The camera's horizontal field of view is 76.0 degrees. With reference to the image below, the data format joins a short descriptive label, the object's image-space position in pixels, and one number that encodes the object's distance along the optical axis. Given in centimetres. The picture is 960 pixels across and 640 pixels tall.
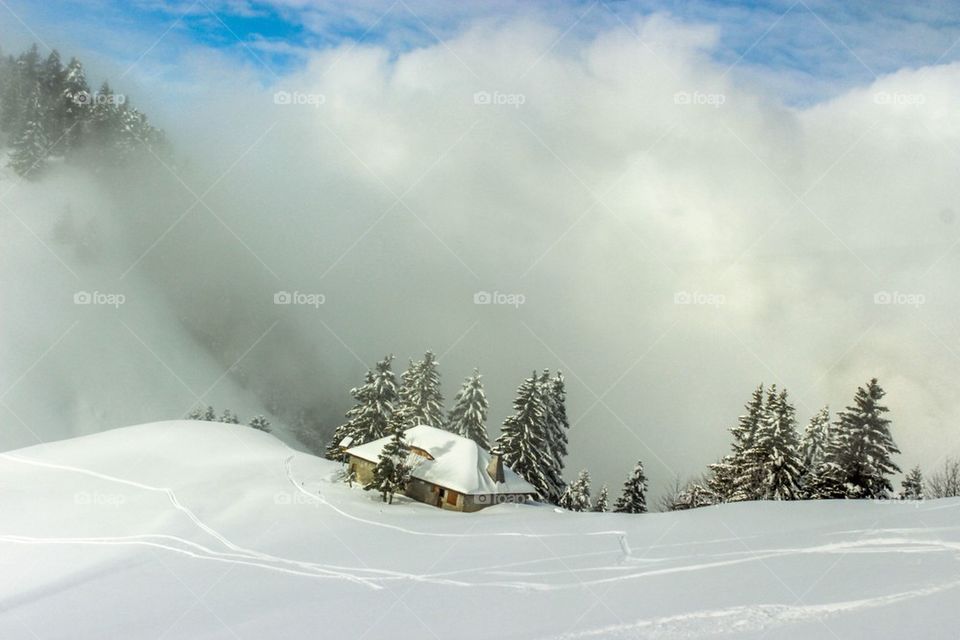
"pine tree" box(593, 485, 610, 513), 6469
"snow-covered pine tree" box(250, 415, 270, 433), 9042
